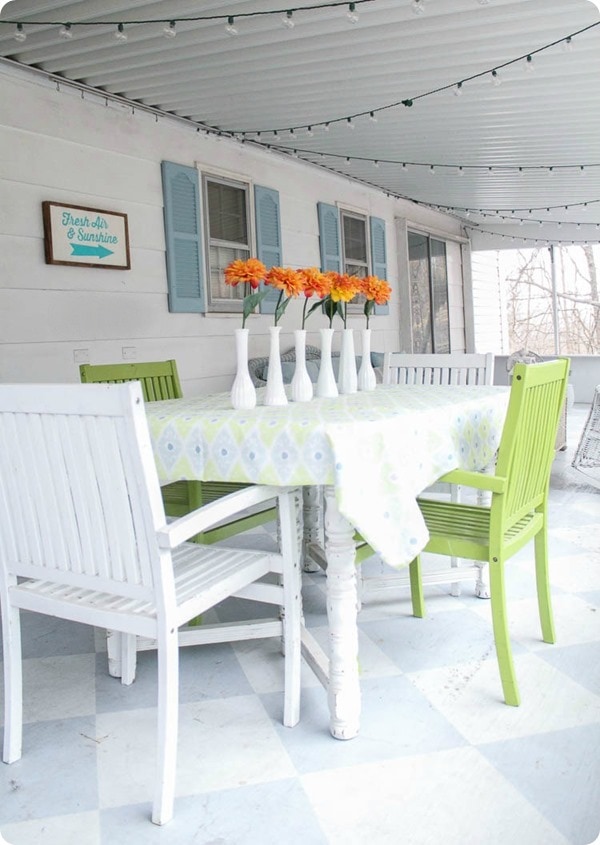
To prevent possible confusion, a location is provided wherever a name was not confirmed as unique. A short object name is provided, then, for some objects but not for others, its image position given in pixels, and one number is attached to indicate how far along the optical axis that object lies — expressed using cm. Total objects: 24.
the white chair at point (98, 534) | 147
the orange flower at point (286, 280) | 213
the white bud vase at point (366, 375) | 271
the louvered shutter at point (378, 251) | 725
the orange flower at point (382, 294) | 258
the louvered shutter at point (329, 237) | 631
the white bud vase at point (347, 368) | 264
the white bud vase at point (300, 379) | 233
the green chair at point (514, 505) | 188
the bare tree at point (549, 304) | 1112
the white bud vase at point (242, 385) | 214
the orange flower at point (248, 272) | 215
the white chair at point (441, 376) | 261
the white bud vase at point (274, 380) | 223
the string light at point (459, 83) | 347
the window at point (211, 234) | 467
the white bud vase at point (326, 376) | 247
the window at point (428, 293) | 842
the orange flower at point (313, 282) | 219
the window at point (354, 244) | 687
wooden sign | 385
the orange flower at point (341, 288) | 229
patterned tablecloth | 171
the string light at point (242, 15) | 304
